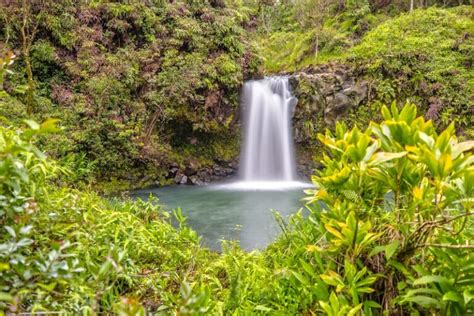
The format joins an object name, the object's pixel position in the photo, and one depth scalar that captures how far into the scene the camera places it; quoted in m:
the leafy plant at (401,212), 1.36
